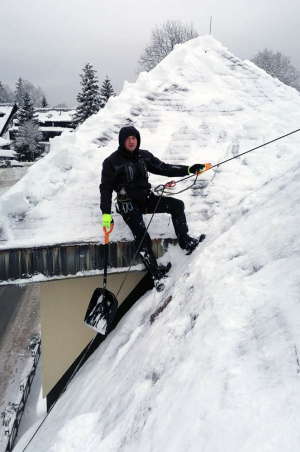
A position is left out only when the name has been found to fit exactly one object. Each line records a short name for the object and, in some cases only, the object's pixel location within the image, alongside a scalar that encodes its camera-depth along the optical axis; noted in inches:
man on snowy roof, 155.3
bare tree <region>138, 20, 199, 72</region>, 1144.0
